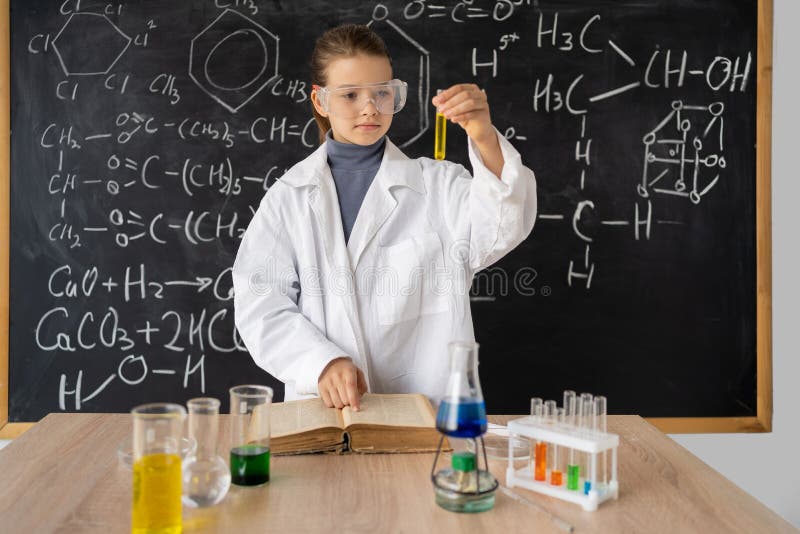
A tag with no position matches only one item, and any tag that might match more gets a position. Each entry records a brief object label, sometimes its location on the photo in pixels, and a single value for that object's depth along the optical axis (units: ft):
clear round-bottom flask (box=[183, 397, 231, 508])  3.26
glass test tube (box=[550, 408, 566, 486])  3.49
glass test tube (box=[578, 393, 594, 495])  3.49
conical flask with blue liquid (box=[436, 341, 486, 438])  3.23
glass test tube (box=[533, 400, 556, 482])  3.56
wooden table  3.15
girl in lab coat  5.43
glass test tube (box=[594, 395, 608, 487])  3.48
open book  4.09
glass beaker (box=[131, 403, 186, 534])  2.92
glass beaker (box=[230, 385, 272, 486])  3.57
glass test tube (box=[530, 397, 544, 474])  3.66
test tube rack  3.33
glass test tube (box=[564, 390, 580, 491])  3.43
